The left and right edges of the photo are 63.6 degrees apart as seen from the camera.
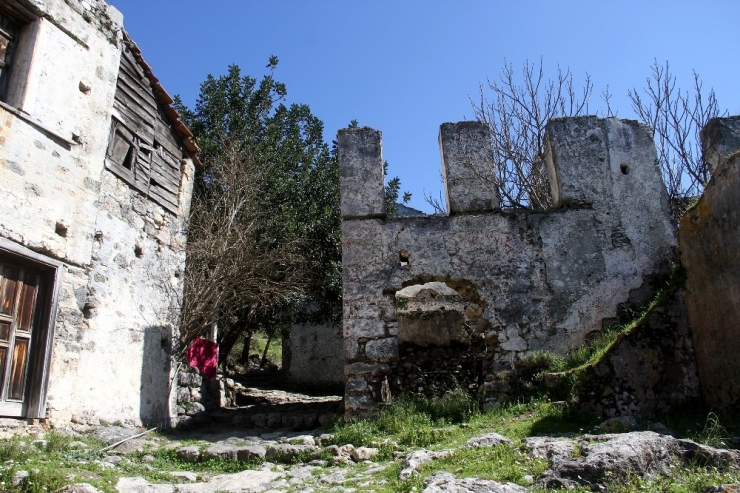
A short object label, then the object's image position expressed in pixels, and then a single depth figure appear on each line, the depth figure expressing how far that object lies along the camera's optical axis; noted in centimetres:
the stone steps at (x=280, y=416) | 812
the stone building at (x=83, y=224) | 632
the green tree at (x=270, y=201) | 1090
